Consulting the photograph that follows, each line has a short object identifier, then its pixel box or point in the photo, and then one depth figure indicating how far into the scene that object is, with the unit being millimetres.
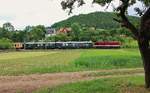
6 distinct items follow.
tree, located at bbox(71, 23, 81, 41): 56551
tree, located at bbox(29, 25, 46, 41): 62496
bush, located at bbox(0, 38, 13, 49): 49723
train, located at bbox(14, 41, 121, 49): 47915
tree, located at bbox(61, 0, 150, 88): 8646
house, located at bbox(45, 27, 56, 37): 81712
